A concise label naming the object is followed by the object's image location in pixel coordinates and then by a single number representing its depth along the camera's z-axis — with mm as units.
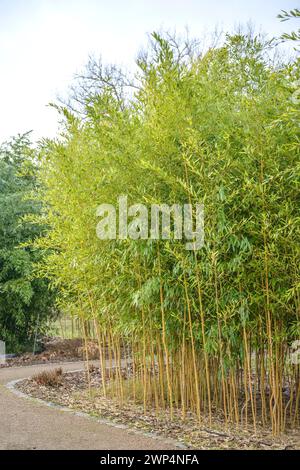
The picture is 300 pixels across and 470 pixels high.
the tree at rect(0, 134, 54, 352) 9273
